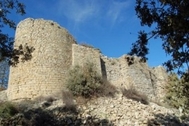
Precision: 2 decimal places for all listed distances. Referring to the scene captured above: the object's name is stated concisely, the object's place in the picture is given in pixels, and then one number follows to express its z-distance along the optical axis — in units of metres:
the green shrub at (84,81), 9.00
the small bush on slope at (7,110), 7.41
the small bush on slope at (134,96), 9.83
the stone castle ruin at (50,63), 9.59
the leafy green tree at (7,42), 6.26
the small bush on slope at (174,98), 9.65
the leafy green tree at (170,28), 4.41
